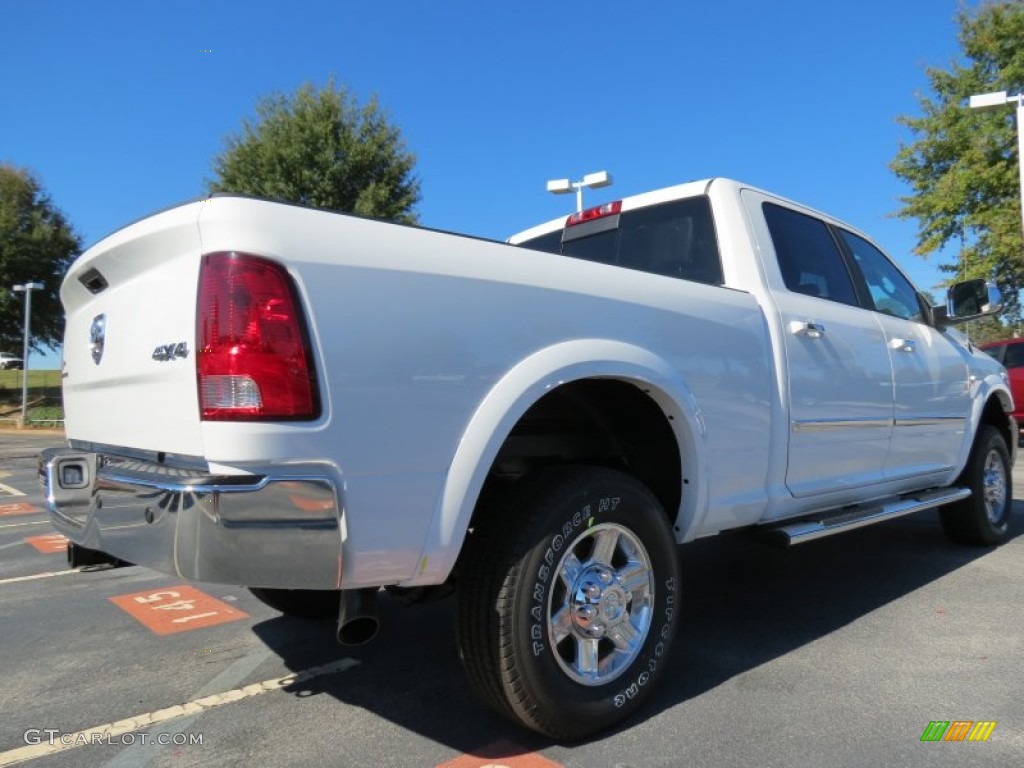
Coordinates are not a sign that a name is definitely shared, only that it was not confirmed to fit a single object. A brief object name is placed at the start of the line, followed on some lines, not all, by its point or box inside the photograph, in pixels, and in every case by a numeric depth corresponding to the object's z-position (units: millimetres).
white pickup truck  1938
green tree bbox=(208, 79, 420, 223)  22438
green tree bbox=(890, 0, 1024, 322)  17875
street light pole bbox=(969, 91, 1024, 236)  14305
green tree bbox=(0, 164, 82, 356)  36281
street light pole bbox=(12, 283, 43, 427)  30359
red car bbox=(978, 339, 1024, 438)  12289
